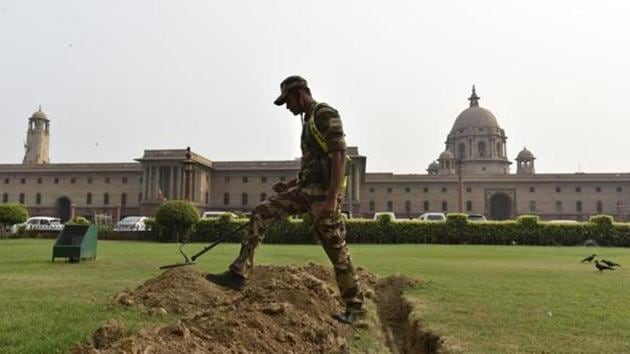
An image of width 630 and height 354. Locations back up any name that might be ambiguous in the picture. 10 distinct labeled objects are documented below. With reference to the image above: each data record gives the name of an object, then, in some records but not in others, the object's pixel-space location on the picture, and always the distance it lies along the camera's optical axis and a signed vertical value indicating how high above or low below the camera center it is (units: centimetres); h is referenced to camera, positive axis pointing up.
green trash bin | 1012 -34
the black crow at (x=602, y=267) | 977 -70
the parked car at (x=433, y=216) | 3528 +85
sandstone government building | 5950 +437
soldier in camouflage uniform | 406 +25
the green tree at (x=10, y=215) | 2434 +50
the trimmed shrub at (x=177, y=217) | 2208 +42
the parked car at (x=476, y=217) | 3157 +73
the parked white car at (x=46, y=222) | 3521 +30
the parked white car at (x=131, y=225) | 3047 +9
